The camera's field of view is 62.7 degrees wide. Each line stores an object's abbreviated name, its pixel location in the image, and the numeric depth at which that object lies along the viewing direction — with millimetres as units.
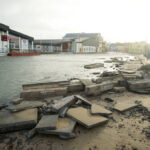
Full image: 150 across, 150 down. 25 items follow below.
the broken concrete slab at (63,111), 2422
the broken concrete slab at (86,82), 4169
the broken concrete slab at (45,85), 4230
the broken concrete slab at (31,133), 1994
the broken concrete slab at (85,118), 2167
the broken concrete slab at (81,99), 2990
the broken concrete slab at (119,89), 4057
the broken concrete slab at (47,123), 1987
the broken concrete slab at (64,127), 1950
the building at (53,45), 48353
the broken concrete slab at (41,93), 3591
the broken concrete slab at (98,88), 3660
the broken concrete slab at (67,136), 1930
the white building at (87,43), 49512
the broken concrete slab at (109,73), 5520
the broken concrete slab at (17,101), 3051
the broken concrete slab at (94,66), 10344
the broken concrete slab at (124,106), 2834
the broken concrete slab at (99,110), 2525
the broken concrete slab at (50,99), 3290
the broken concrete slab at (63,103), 2512
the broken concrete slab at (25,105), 2607
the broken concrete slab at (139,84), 4138
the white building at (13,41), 22672
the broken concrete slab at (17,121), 2122
